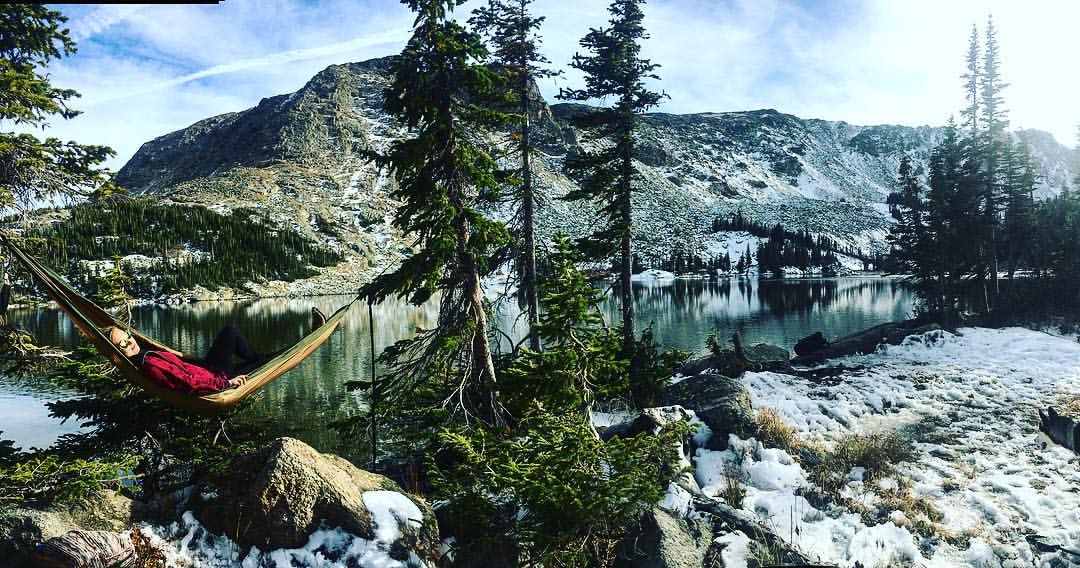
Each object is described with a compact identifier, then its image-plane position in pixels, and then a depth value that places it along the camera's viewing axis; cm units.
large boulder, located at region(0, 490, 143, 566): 451
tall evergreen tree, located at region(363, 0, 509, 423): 870
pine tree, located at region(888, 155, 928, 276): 3062
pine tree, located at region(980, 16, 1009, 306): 2780
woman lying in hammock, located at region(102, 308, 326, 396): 530
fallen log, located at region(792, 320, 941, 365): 2067
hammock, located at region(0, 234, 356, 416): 481
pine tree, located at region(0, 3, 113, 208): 641
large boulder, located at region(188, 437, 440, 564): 518
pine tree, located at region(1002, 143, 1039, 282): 2917
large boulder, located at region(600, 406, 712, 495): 798
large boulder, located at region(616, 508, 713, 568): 529
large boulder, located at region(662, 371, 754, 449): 1012
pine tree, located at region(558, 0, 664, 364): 1538
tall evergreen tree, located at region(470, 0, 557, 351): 1316
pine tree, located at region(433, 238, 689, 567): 492
